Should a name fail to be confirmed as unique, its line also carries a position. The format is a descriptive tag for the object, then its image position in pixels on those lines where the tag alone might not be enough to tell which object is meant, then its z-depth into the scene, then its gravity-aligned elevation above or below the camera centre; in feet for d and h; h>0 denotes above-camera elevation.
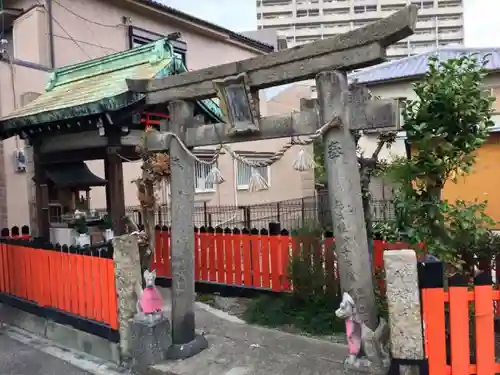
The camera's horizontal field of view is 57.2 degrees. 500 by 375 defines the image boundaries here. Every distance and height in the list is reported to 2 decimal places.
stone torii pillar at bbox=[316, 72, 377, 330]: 14.01 -0.77
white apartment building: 259.60 +89.86
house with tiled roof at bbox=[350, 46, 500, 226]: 50.34 +9.78
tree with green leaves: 15.60 +0.90
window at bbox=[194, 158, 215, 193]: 49.06 +0.44
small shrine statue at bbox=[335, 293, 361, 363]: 13.28 -4.38
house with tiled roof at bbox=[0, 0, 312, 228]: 26.27 +11.81
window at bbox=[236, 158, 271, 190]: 56.90 +0.50
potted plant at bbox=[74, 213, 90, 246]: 24.95 -2.31
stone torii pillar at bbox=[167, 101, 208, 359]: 17.56 -1.66
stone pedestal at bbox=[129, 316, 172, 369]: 16.55 -5.69
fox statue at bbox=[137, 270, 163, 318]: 16.72 -4.23
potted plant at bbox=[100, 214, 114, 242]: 25.95 -2.36
